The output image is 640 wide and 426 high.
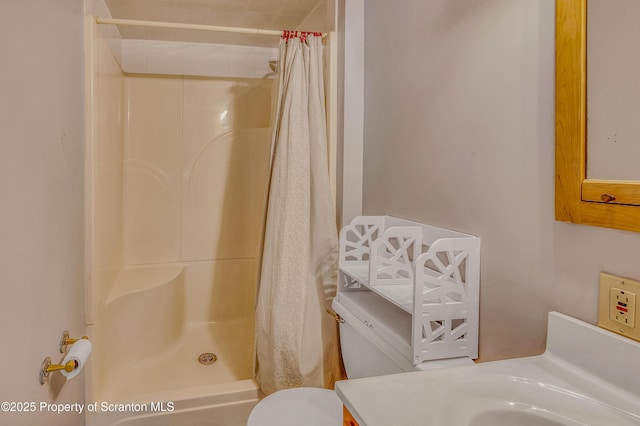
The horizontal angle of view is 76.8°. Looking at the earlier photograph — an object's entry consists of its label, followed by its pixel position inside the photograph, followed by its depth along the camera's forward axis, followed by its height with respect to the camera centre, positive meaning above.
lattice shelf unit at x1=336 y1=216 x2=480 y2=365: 1.04 -0.25
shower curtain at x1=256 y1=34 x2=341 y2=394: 1.71 -0.17
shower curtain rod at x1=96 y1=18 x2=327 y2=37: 1.71 +0.78
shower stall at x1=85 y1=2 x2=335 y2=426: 2.14 -0.03
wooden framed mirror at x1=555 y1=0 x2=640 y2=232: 0.77 +0.14
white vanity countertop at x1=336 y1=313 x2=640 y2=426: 0.66 -0.33
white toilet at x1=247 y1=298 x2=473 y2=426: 1.18 -0.59
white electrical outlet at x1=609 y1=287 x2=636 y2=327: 0.72 -0.18
